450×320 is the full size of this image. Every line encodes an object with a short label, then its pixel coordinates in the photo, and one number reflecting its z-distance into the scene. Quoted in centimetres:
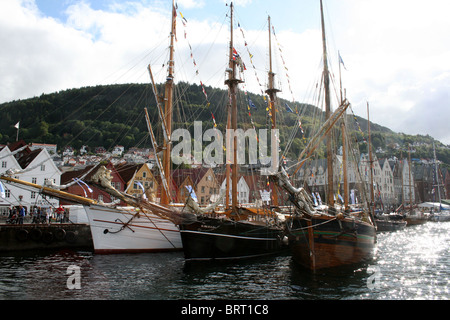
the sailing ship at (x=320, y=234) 2070
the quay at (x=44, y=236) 3288
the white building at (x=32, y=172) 5138
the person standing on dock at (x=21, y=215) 3504
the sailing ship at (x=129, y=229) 2931
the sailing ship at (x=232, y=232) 2541
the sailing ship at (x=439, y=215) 9462
